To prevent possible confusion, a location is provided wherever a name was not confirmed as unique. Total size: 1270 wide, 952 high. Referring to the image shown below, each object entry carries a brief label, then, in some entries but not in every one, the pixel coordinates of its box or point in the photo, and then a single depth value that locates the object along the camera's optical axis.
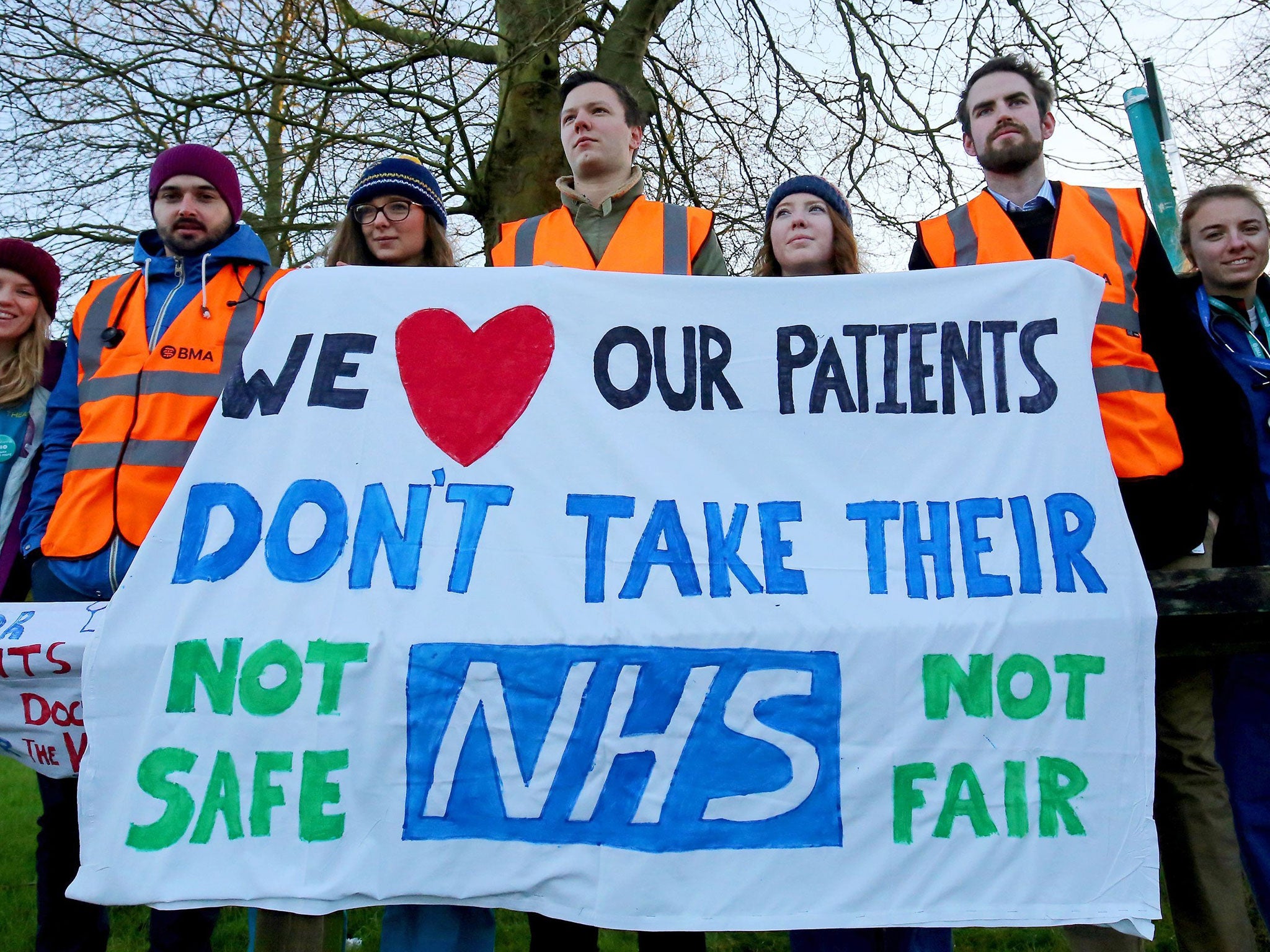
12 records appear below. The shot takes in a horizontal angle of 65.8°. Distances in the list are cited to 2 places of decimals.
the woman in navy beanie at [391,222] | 2.77
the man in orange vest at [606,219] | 2.79
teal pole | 2.70
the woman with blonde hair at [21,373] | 2.68
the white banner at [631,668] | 1.97
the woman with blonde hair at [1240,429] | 2.42
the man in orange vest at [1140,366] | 2.22
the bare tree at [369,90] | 4.96
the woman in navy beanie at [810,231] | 2.74
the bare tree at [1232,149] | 5.26
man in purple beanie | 2.41
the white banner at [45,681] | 2.26
